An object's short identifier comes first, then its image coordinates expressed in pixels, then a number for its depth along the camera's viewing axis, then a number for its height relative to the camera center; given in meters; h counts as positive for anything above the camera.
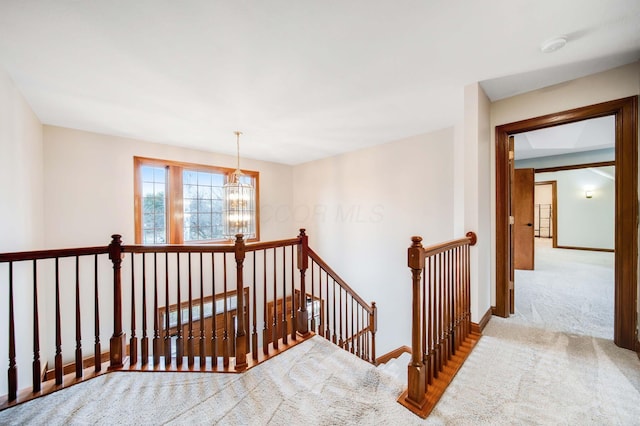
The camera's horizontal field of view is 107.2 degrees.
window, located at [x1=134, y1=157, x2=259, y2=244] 3.73 +0.21
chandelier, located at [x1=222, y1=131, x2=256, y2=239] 3.64 +0.07
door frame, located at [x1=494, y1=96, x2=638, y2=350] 1.83 -0.01
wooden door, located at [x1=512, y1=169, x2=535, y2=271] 4.45 -0.15
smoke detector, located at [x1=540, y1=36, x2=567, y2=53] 1.60 +1.15
